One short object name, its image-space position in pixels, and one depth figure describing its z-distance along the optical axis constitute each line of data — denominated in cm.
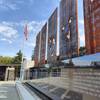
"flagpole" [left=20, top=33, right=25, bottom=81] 1217
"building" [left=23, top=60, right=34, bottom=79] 1227
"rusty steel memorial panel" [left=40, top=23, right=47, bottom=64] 872
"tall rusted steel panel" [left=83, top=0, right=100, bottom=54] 336
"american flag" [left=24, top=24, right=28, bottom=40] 1255
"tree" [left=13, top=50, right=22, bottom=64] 2424
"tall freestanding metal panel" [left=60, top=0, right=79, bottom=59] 431
